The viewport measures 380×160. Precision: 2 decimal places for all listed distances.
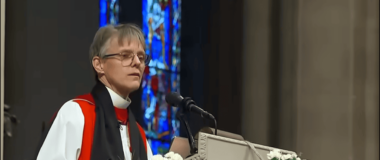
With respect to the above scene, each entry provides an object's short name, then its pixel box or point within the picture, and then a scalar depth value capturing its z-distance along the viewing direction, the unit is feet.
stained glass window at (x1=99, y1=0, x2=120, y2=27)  46.75
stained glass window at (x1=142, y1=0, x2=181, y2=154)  50.52
